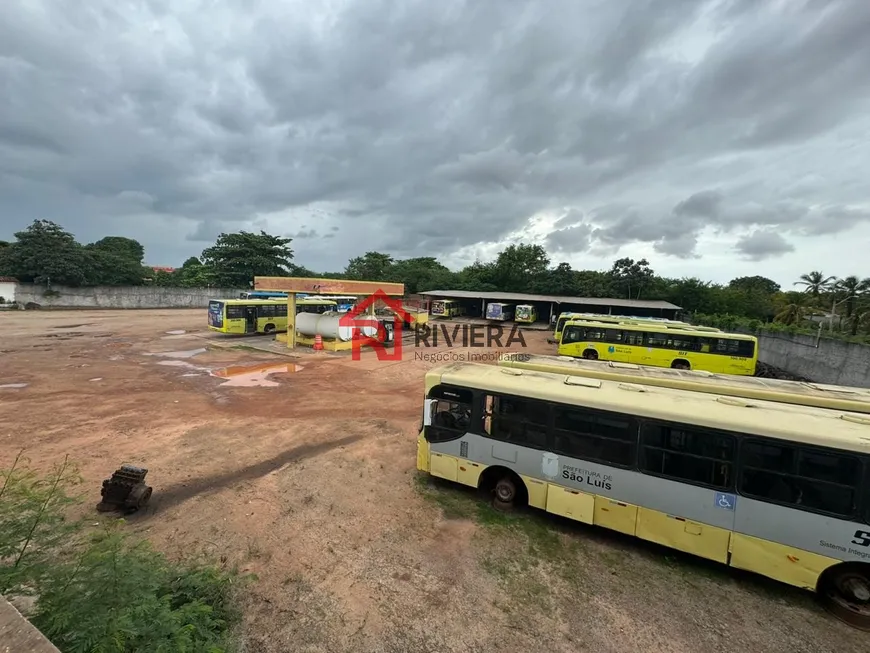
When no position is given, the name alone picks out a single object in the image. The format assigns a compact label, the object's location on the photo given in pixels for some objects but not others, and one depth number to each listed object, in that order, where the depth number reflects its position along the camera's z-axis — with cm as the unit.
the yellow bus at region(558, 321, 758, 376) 1845
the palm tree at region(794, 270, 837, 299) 4075
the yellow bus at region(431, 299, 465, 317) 4703
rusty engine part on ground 652
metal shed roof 4025
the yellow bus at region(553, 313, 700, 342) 2404
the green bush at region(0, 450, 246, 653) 283
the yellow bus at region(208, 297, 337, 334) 2609
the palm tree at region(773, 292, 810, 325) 3722
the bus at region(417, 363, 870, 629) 479
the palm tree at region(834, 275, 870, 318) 3428
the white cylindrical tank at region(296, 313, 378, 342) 2189
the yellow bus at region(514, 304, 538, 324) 4372
